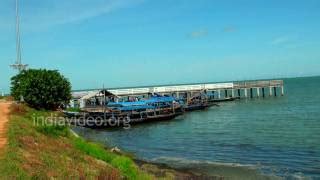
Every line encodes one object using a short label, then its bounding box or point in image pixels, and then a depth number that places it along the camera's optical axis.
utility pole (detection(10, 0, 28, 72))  46.97
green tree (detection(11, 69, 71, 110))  36.12
